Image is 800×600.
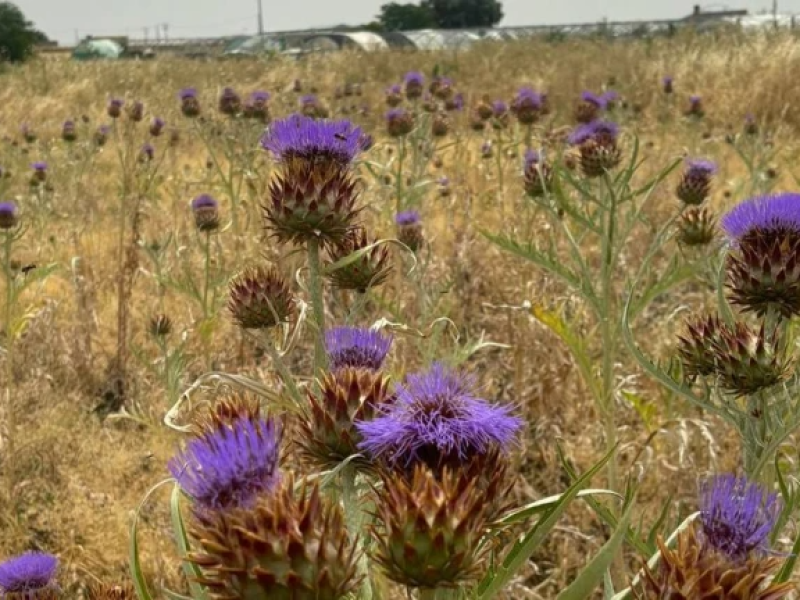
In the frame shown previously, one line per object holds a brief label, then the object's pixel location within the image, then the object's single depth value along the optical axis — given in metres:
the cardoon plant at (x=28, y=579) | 1.52
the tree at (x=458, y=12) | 50.31
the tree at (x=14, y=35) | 17.59
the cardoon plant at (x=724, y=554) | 0.90
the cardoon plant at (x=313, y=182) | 1.58
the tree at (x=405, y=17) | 48.41
